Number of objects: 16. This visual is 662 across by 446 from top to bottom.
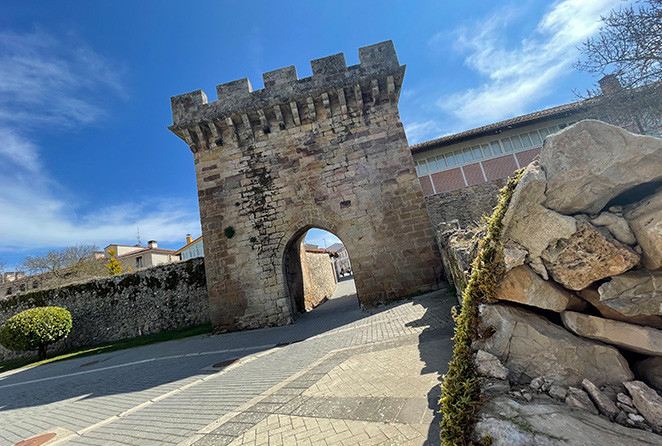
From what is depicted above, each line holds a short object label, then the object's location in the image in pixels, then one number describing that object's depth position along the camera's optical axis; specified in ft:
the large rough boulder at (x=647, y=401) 4.26
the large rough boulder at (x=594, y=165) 4.76
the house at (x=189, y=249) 161.27
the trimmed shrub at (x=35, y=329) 44.04
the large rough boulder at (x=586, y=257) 4.79
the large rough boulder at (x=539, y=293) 5.55
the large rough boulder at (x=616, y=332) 4.79
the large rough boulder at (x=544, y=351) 5.06
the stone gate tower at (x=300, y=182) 32.91
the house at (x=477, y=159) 48.14
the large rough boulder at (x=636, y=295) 4.71
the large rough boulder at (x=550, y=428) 4.04
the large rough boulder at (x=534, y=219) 5.15
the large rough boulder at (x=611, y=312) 4.94
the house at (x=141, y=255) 146.25
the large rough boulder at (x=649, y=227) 4.47
